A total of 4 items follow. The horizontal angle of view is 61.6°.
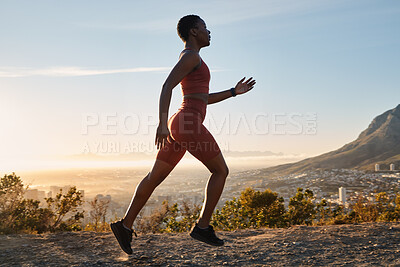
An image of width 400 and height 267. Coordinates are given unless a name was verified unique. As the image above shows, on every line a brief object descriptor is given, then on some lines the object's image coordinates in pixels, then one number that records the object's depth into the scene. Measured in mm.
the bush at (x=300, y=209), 6863
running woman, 3186
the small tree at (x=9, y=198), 5536
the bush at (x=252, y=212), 6855
